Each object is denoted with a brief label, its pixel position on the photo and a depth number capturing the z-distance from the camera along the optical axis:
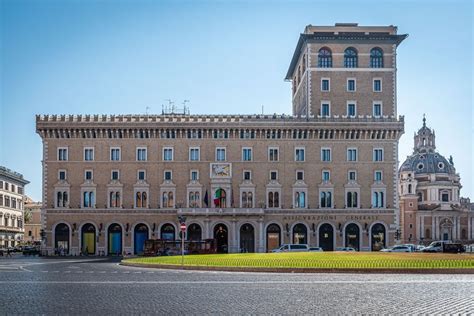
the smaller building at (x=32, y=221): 165.00
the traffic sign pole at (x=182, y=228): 51.08
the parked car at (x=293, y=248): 74.81
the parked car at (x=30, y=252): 94.81
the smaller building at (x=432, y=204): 162.50
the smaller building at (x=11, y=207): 131.50
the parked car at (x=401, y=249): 76.77
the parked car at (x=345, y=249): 81.44
